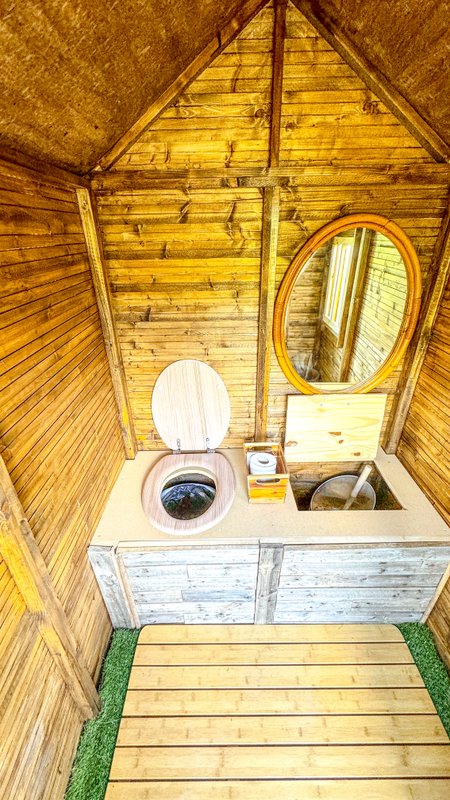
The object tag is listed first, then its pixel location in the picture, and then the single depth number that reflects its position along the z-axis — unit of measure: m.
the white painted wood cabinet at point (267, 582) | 1.66
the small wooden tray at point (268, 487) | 1.83
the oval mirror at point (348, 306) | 1.74
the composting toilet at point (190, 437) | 2.01
